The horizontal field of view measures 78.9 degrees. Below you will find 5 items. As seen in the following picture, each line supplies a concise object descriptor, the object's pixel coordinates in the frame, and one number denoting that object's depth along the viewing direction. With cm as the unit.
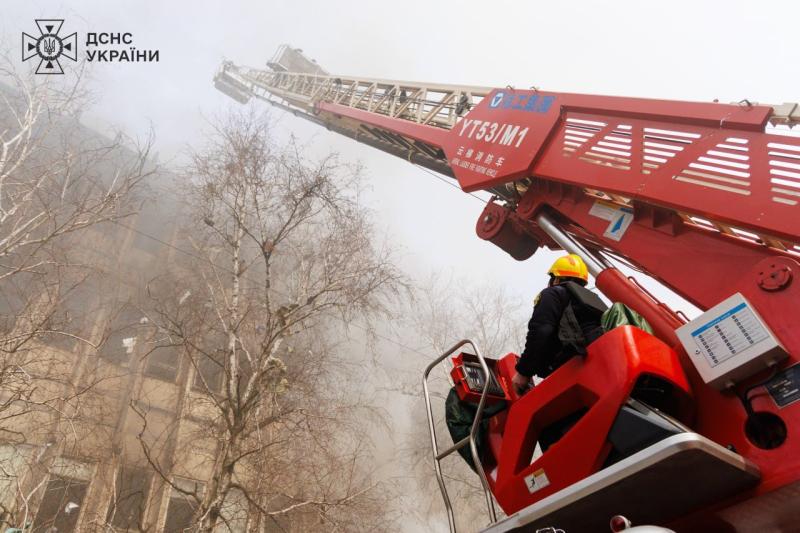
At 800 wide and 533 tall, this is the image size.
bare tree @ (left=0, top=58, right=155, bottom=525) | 625
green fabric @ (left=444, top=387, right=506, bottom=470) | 322
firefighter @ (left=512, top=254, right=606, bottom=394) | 268
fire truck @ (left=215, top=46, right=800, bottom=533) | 202
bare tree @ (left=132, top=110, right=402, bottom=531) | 757
